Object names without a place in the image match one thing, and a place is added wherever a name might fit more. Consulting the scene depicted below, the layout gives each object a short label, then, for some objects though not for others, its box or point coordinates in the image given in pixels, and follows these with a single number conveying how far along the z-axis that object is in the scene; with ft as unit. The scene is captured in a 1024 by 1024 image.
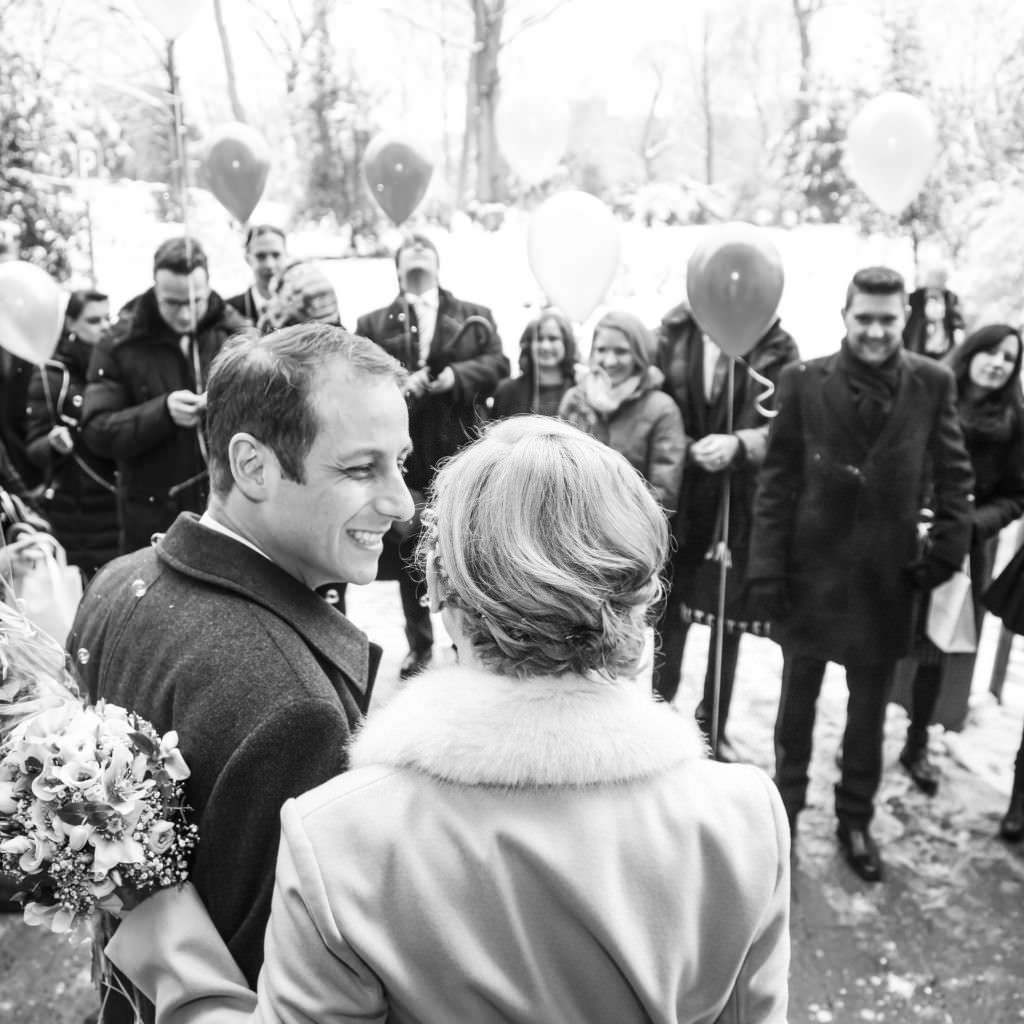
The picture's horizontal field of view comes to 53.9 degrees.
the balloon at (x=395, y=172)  15.43
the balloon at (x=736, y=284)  10.27
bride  3.04
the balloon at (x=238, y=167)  15.71
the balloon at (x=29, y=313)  11.98
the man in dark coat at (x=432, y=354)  13.71
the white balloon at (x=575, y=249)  13.04
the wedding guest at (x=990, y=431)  11.12
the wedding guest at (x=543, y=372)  13.51
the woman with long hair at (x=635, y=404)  11.25
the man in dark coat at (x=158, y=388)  11.35
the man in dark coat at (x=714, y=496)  11.69
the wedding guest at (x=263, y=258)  14.60
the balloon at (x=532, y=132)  17.43
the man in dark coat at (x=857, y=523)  9.31
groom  3.72
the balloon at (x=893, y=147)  14.20
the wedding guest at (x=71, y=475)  12.78
